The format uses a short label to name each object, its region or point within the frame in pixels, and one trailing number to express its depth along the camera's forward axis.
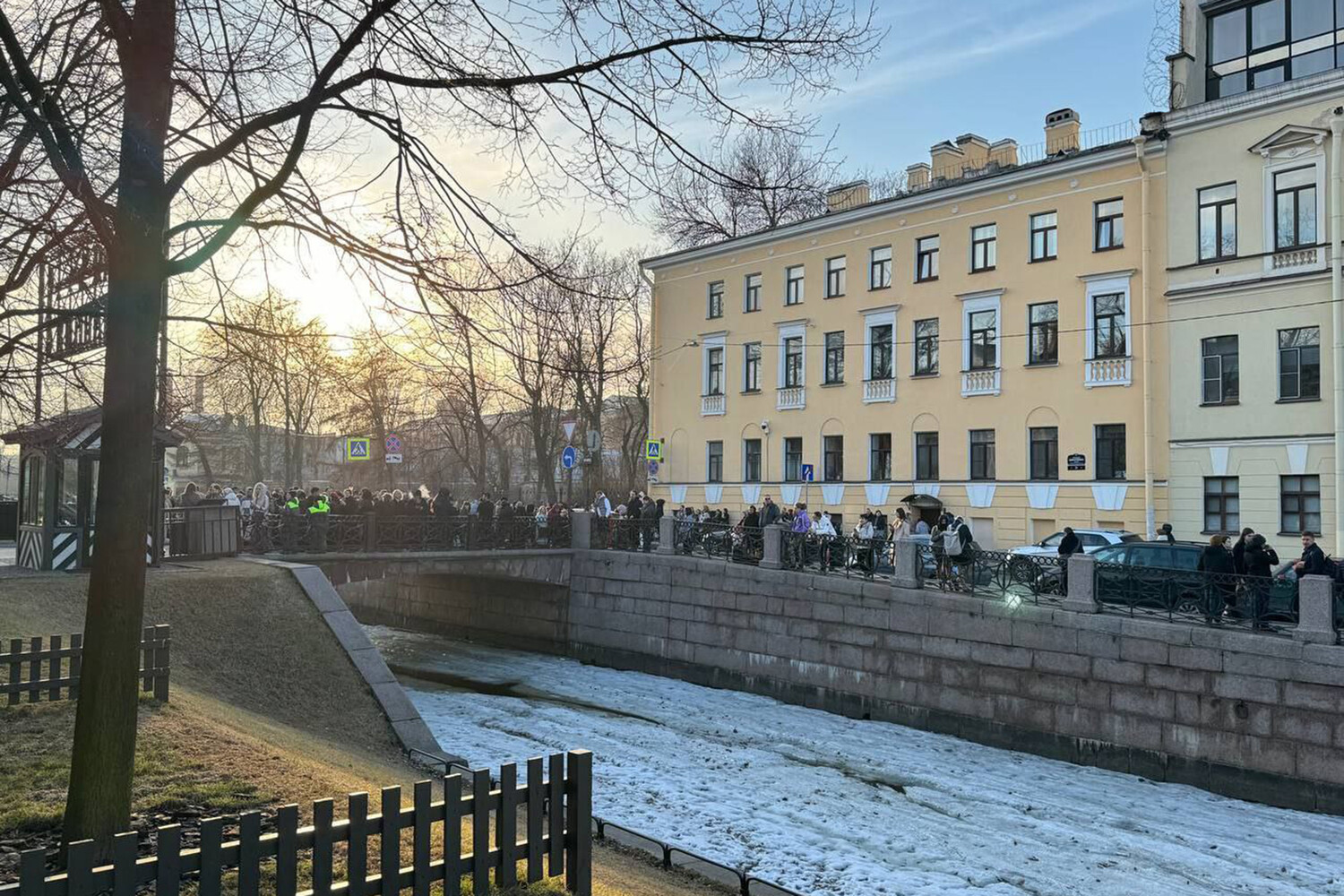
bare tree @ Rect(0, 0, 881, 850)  6.05
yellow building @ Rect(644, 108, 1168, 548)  27.89
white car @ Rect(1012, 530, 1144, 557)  23.06
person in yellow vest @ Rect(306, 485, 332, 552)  23.42
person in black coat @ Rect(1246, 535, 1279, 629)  15.39
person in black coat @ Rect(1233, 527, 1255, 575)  16.50
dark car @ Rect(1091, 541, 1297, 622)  15.41
